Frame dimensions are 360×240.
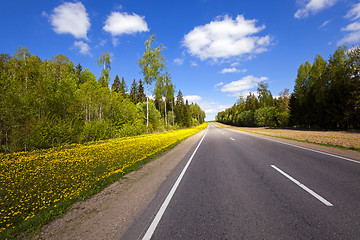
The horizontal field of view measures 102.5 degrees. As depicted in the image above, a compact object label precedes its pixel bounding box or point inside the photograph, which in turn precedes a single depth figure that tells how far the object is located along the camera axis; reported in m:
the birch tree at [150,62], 25.08
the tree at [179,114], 56.78
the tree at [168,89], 40.44
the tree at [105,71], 26.74
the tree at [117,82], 51.95
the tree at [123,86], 52.31
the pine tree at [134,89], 60.91
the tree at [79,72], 32.08
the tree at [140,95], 55.59
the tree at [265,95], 60.44
